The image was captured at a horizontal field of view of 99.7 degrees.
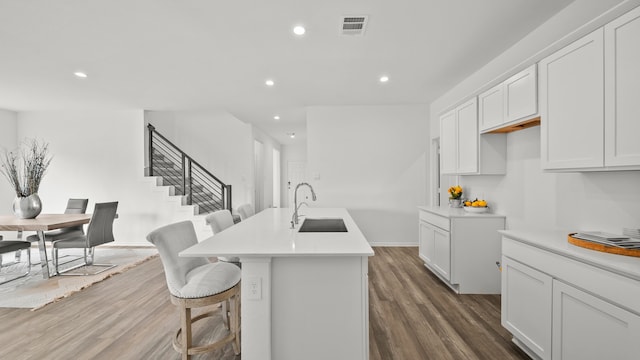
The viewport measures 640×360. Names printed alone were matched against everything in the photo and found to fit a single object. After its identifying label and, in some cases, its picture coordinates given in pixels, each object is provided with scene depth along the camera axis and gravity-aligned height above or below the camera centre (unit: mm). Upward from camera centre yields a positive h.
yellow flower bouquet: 3635 -175
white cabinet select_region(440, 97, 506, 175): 2969 +388
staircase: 5582 -52
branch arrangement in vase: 3740 +147
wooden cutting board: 1345 -363
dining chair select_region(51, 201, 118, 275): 3609 -802
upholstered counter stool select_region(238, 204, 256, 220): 3091 -386
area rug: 2864 -1300
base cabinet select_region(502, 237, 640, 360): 1218 -699
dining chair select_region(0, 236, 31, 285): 3256 -872
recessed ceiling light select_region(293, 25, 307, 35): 2457 +1376
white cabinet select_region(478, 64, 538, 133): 2168 +708
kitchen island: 1585 -742
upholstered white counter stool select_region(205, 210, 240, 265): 2389 -414
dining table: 3262 -576
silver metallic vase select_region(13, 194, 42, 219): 3650 -400
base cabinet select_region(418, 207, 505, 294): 2889 -783
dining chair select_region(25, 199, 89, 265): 3899 -805
